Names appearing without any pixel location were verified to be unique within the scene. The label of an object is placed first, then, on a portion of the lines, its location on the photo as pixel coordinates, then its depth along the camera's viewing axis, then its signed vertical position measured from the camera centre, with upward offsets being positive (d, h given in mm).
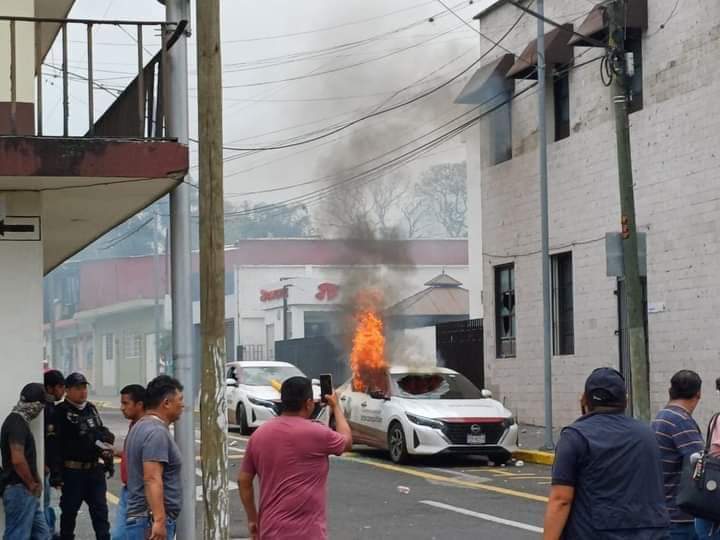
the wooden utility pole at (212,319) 8391 +90
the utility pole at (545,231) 21203 +1575
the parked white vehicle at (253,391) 25156 -1176
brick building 20547 +2306
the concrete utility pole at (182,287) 9508 +354
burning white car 18922 -1326
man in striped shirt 7574 -683
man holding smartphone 6750 -729
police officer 10570 -1007
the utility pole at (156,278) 49356 +2238
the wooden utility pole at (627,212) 17062 +1505
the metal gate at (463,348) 29625 -475
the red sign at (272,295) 54384 +1565
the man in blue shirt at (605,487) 5871 -741
